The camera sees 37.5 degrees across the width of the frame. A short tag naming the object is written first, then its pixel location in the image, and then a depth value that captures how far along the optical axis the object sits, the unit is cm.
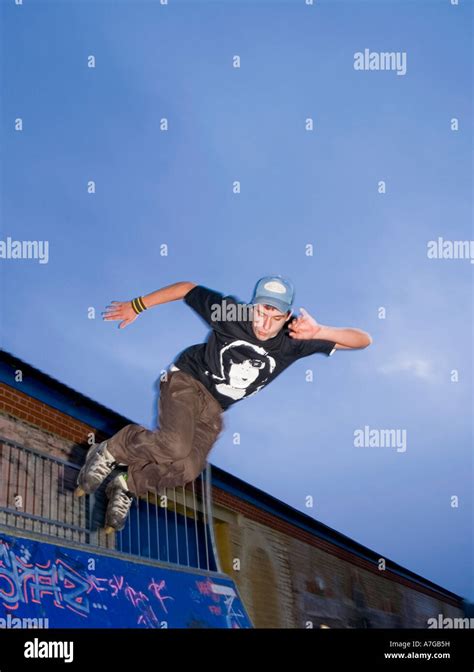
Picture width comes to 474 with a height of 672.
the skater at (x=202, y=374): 572
